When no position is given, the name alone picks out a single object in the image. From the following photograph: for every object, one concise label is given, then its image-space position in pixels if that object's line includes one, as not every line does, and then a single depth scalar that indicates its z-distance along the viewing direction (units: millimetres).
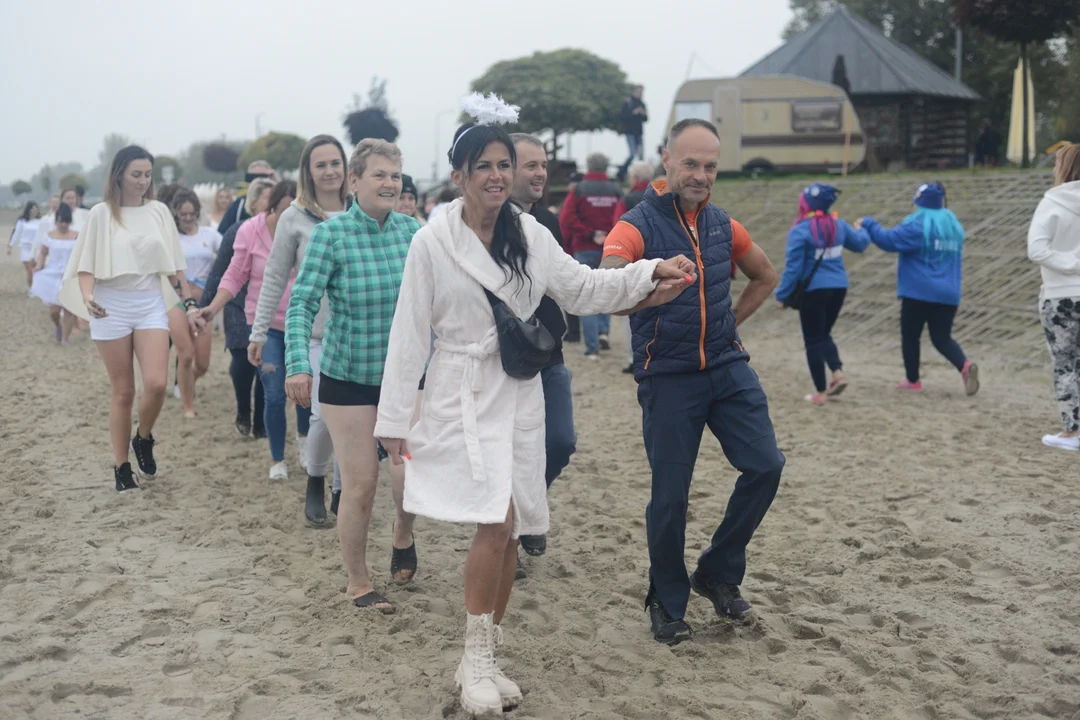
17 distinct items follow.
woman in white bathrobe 3625
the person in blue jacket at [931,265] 9539
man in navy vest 4223
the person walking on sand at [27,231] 21141
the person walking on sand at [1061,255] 7379
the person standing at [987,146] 28764
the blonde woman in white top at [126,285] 6551
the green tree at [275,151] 46666
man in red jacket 12133
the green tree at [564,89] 47312
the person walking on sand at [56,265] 15723
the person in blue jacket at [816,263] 9172
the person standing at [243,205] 8531
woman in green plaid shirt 4645
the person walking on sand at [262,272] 6961
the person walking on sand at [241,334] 7758
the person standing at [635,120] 26203
